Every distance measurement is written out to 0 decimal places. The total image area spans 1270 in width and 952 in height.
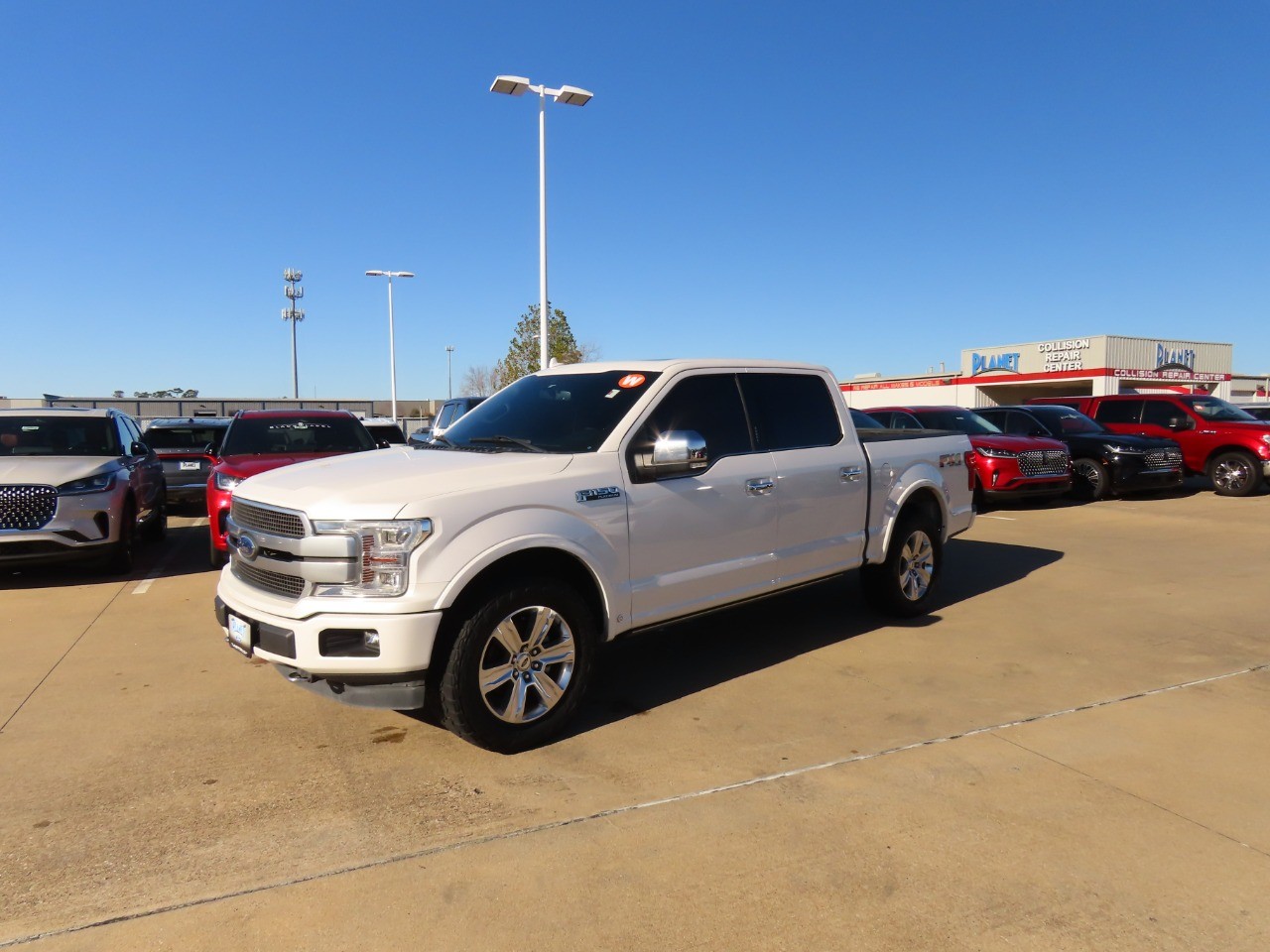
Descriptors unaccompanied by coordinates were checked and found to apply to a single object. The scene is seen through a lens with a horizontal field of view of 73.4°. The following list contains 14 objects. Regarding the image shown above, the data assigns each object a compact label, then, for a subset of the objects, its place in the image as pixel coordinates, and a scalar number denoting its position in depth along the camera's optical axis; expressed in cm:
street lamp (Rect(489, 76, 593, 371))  1684
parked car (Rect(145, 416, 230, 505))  1284
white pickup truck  363
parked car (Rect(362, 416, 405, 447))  1483
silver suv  745
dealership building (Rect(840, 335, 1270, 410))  4356
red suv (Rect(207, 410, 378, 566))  866
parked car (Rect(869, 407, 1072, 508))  1209
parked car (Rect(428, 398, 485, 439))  1637
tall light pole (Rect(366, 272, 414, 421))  3469
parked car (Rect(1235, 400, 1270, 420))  1984
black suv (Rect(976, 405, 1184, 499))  1353
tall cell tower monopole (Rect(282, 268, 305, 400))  6425
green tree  3147
